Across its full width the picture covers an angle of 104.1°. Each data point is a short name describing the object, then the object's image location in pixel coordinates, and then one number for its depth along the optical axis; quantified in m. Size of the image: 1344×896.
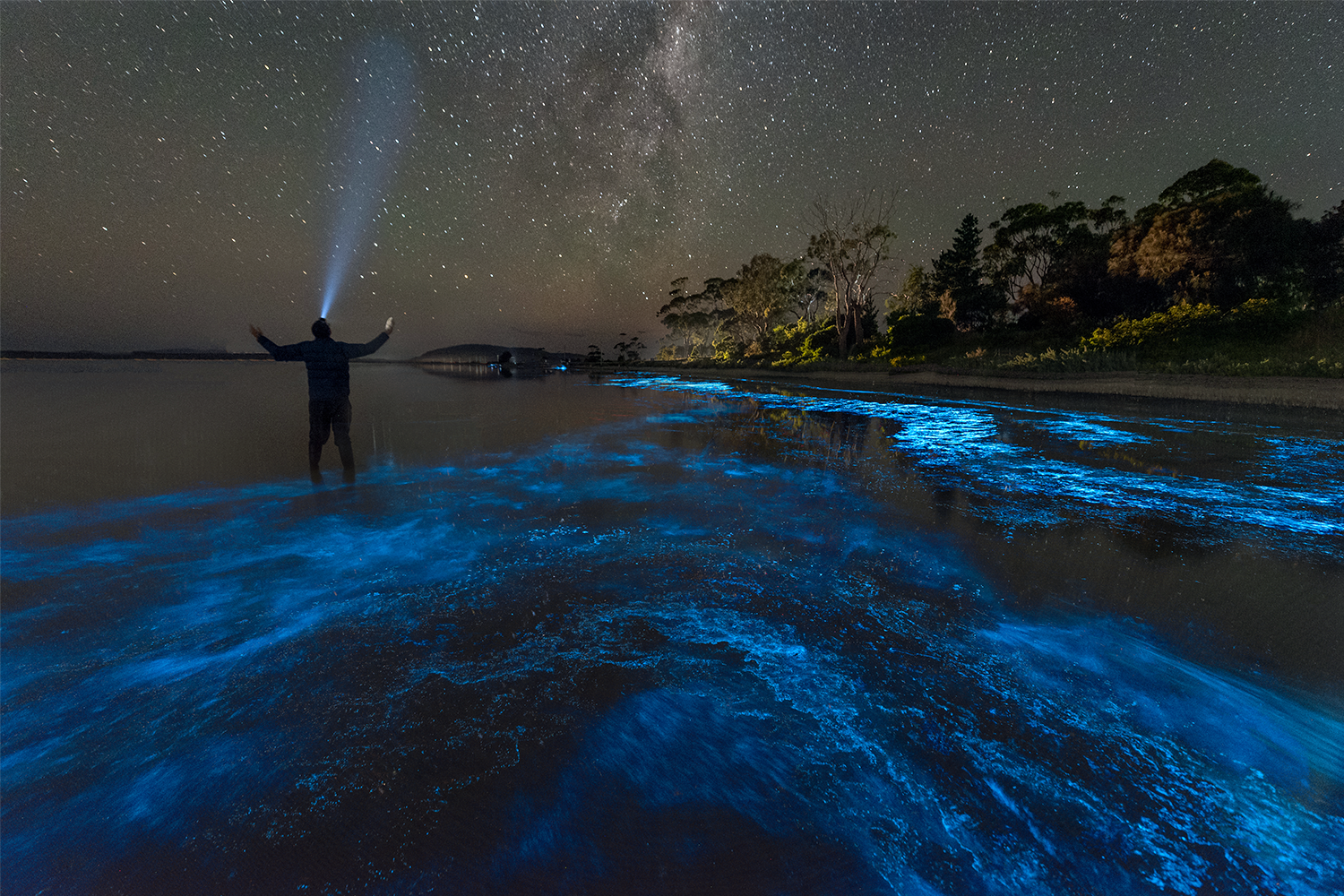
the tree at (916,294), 39.03
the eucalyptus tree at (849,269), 34.38
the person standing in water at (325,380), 6.33
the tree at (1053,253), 27.09
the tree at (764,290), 47.53
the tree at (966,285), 34.53
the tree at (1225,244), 20.03
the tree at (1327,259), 19.44
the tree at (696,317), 68.12
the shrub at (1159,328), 19.33
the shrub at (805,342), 42.28
